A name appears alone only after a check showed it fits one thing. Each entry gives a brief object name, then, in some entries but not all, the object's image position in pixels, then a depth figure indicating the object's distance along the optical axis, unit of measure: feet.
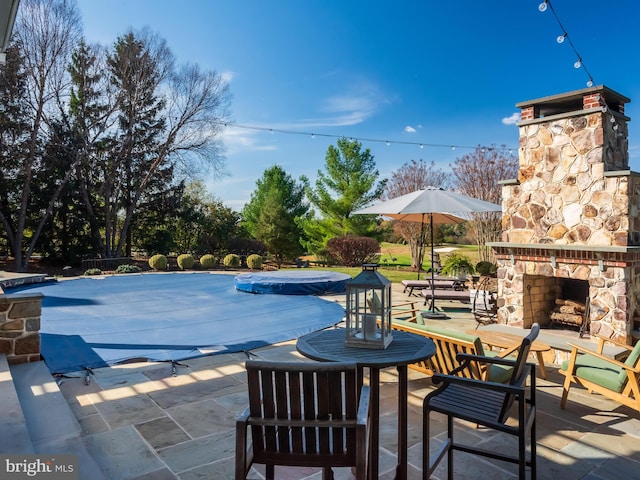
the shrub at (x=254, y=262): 52.21
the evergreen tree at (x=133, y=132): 60.59
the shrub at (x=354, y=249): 57.16
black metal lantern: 7.92
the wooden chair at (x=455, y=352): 10.84
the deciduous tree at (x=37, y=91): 50.96
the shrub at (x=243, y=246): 64.64
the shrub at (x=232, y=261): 53.26
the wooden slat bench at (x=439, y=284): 30.53
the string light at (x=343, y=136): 40.55
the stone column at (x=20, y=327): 13.53
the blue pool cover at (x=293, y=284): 33.47
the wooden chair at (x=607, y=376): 10.39
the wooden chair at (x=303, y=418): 5.62
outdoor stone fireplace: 16.40
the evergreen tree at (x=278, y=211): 69.36
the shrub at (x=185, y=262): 51.24
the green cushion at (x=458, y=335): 10.78
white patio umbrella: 20.16
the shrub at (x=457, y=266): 40.68
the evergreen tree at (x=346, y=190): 65.26
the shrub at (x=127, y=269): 47.09
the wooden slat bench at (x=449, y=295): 25.52
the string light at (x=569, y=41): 14.79
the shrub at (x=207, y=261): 52.90
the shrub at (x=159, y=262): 50.75
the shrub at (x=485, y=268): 40.29
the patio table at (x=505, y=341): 12.79
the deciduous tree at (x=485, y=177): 47.39
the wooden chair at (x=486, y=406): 7.10
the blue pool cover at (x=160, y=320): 16.92
